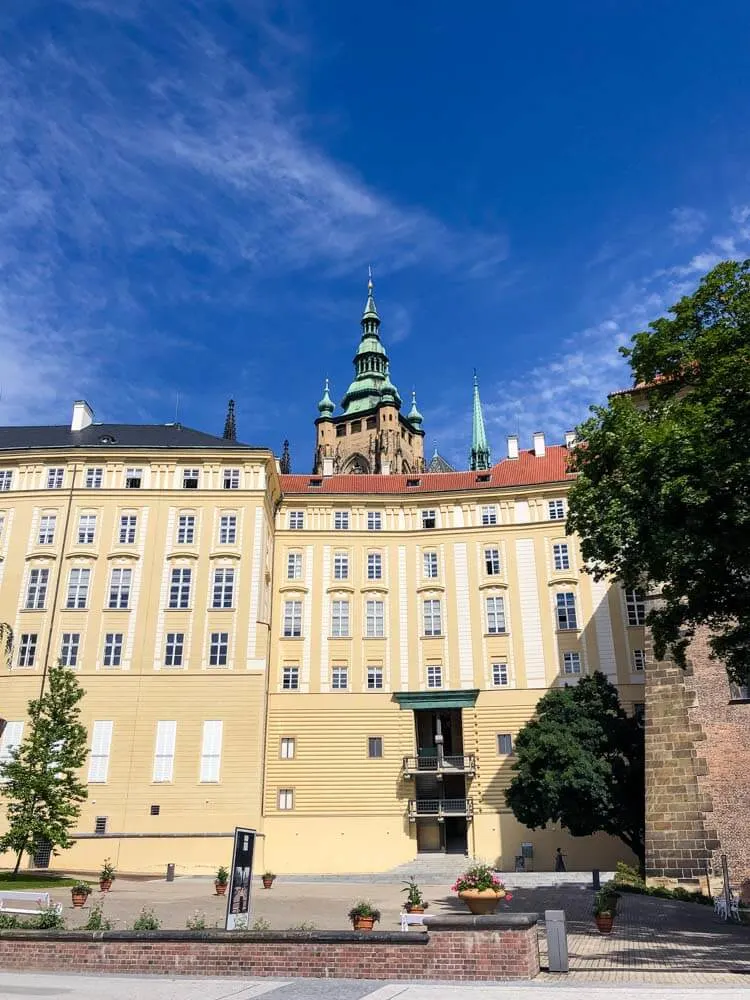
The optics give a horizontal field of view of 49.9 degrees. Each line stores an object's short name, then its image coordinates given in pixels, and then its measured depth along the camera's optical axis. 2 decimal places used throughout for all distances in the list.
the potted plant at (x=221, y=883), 29.05
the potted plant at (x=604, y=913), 18.41
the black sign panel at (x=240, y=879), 14.77
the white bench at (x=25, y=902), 18.22
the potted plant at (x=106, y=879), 29.31
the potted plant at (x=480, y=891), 15.62
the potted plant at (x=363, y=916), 15.63
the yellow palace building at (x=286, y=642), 39.16
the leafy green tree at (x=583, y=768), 34.75
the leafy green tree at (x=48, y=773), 31.56
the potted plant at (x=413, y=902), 17.73
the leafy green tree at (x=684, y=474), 19.94
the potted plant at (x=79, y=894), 24.98
